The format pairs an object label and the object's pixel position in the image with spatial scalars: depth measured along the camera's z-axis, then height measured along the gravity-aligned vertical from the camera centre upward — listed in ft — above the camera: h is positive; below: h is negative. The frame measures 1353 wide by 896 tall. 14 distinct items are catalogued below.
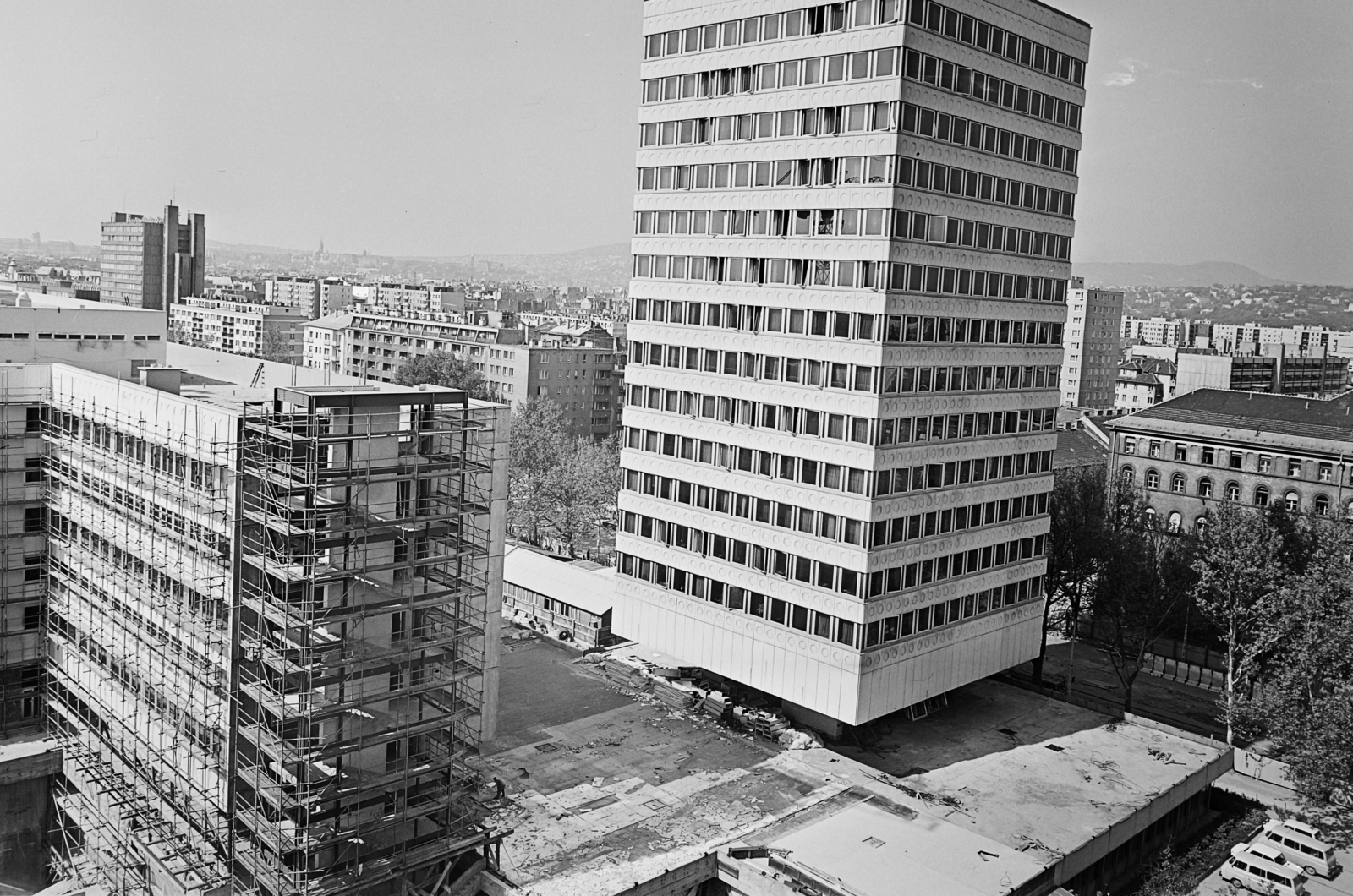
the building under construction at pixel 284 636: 96.89 -31.03
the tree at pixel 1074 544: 177.58 -31.01
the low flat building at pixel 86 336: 153.48 -6.15
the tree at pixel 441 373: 344.28 -18.92
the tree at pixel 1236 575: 153.38 -30.24
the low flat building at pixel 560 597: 182.29 -46.30
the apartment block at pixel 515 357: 381.81 -14.98
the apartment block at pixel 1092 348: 525.34 -0.80
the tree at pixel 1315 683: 123.65 -38.67
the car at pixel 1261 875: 119.65 -55.96
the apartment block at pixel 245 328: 540.11 -13.31
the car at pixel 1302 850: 124.67 -55.05
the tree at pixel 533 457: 255.50 -34.79
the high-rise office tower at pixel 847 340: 133.08 -0.78
